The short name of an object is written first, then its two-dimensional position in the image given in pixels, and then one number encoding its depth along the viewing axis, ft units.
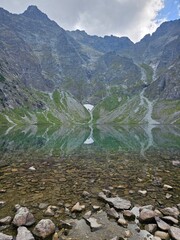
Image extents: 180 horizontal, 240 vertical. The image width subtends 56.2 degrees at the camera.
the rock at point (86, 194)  38.94
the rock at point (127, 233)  26.54
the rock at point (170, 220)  29.38
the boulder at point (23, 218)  28.37
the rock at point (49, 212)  31.51
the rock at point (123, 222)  29.11
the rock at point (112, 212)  31.22
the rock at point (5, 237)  24.43
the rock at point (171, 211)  31.38
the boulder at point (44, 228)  26.20
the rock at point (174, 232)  25.66
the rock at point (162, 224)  27.69
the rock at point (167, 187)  42.86
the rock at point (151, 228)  27.58
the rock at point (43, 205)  34.12
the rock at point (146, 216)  29.86
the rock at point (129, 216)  30.72
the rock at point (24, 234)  24.77
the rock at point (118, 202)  33.80
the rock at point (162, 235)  26.10
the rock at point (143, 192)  39.92
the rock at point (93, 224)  28.33
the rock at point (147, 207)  33.14
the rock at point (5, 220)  28.71
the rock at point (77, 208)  32.83
